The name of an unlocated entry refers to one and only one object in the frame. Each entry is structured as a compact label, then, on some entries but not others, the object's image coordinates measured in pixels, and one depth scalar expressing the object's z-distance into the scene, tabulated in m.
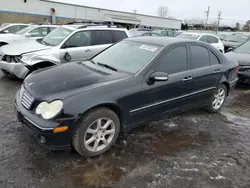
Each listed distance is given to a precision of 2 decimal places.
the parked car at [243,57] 6.89
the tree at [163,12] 91.45
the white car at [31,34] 10.72
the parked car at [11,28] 12.07
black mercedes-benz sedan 2.88
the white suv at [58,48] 5.91
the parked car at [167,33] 18.69
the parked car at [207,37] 12.48
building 30.81
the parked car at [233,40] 15.28
